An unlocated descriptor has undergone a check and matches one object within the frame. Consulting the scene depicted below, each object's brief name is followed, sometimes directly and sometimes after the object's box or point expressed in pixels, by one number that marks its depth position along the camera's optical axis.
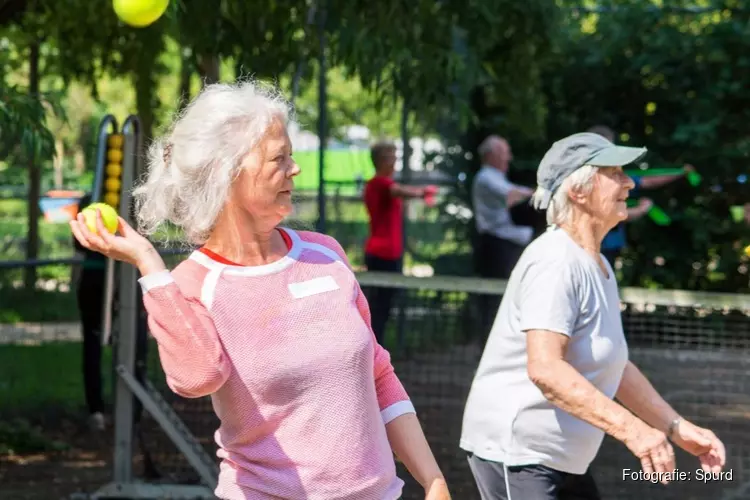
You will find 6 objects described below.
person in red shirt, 19.80
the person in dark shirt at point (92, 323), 15.83
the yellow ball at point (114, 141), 11.91
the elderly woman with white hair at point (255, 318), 5.12
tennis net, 12.56
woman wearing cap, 6.89
